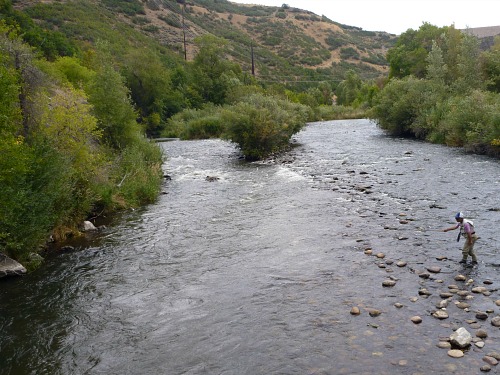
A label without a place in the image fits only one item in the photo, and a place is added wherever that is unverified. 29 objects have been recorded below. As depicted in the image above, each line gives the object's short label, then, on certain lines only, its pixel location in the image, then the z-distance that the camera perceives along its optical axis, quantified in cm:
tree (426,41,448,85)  4919
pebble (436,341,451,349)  835
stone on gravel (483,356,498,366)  770
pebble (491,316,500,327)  887
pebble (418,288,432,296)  1049
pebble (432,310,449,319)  937
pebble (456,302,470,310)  968
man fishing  1170
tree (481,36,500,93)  4709
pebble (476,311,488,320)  916
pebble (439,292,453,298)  1025
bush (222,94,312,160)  3650
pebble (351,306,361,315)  1004
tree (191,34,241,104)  8469
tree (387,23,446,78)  7350
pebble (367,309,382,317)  988
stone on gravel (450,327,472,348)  829
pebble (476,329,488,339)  852
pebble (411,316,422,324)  933
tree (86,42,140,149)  3072
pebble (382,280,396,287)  1123
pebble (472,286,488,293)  1032
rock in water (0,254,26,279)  1331
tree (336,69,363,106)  11966
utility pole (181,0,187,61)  11619
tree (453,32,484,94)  4606
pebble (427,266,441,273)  1171
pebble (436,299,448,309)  981
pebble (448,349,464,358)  804
